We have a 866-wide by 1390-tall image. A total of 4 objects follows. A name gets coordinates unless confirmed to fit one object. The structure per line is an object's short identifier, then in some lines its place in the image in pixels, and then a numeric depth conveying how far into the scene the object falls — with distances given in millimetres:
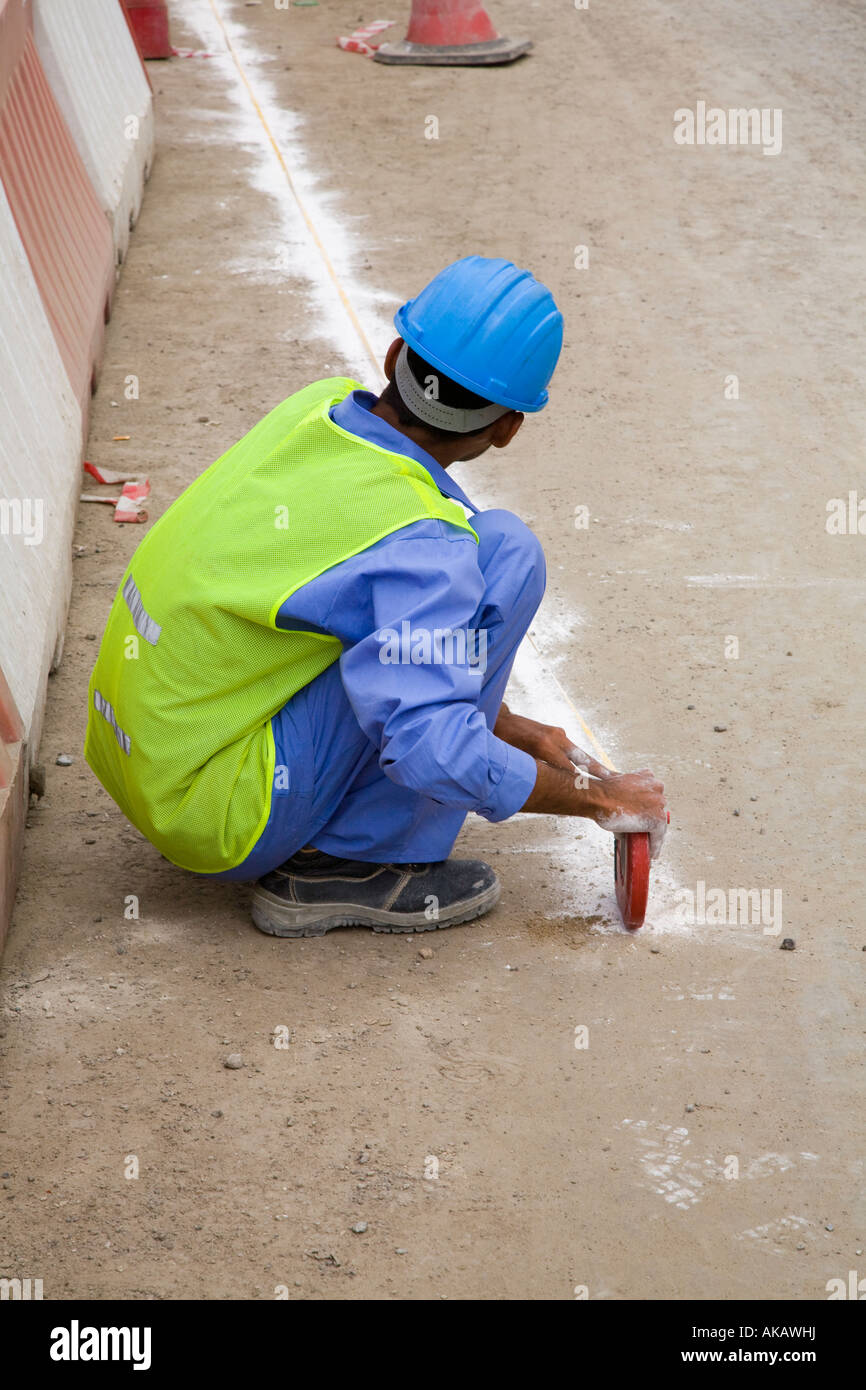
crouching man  2699
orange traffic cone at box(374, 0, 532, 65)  10453
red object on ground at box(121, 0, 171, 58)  10227
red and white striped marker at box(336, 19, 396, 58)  10812
